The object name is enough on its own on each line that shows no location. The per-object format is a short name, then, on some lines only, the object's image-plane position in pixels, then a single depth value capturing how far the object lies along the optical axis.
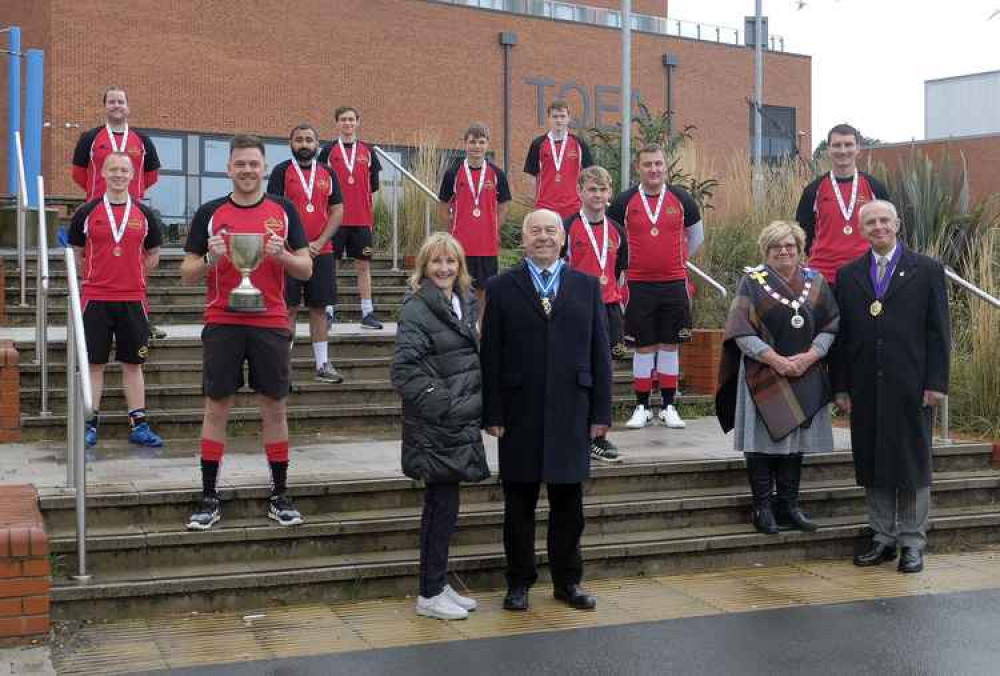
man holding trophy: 6.68
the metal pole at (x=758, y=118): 14.69
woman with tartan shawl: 7.46
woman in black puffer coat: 6.12
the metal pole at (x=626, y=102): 14.90
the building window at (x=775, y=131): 44.65
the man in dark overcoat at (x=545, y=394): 6.38
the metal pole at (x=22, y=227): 11.27
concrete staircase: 6.32
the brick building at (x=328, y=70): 30.33
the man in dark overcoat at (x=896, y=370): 7.44
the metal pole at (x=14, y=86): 18.44
